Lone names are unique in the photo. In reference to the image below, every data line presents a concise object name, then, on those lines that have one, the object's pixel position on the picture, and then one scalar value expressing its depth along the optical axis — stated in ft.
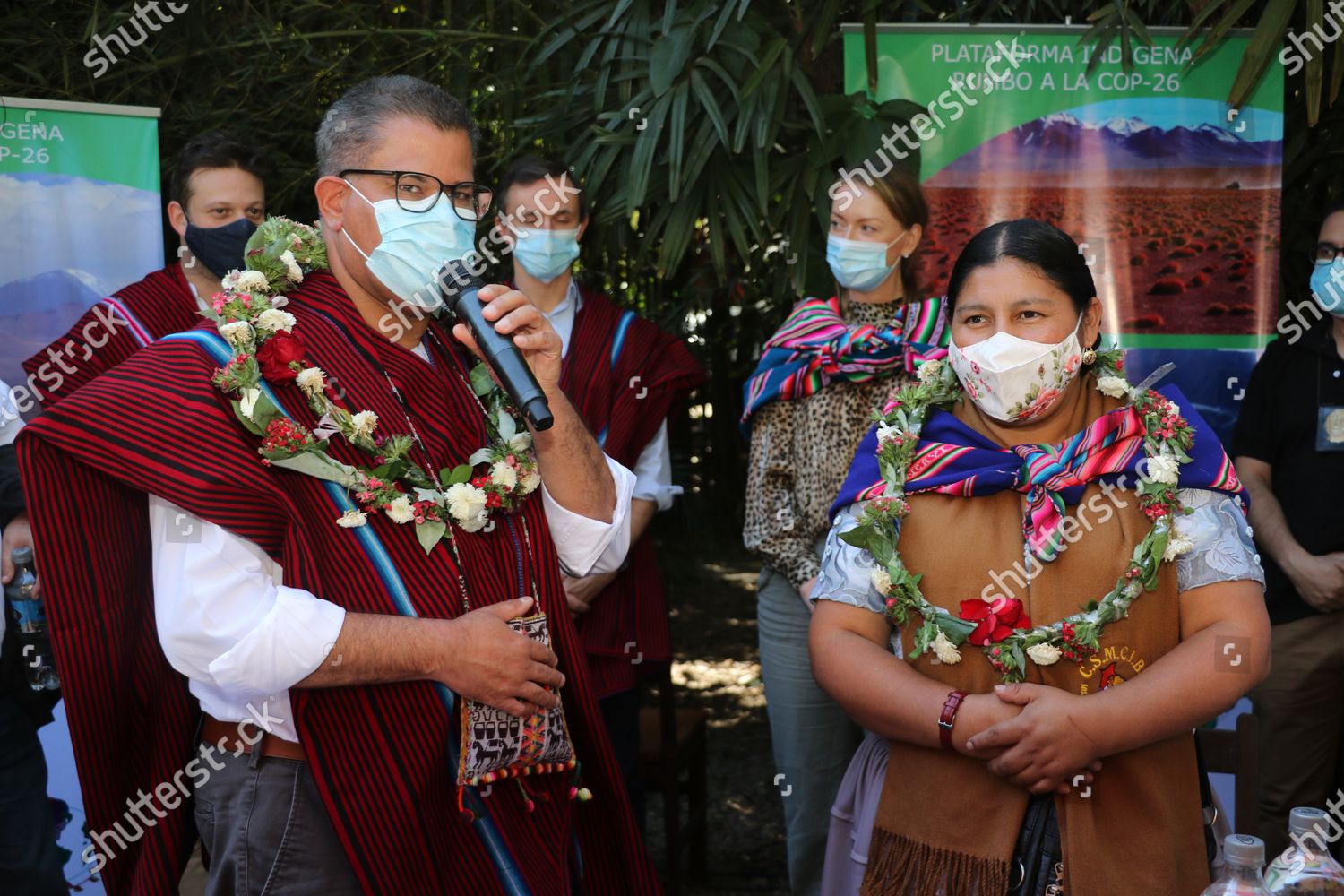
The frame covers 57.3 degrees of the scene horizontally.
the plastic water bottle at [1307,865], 5.42
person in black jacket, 11.36
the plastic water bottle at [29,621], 8.54
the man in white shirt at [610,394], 11.55
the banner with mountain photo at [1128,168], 12.37
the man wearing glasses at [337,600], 5.98
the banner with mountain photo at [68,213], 13.10
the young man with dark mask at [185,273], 11.51
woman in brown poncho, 6.68
